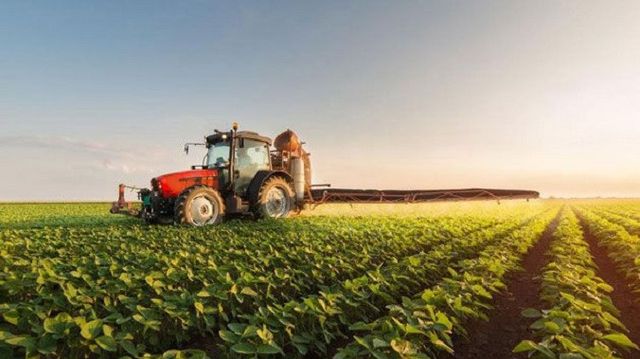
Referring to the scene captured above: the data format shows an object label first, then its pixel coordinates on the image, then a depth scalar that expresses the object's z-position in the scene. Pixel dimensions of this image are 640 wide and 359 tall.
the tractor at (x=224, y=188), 10.84
